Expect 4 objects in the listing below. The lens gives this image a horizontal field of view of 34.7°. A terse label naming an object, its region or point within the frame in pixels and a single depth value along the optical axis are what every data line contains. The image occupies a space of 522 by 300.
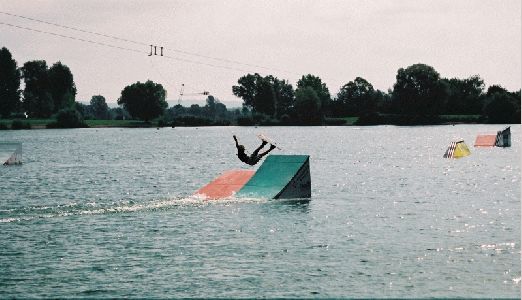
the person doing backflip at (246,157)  54.09
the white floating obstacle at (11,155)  122.94
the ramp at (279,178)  58.56
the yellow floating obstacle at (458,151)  129.25
